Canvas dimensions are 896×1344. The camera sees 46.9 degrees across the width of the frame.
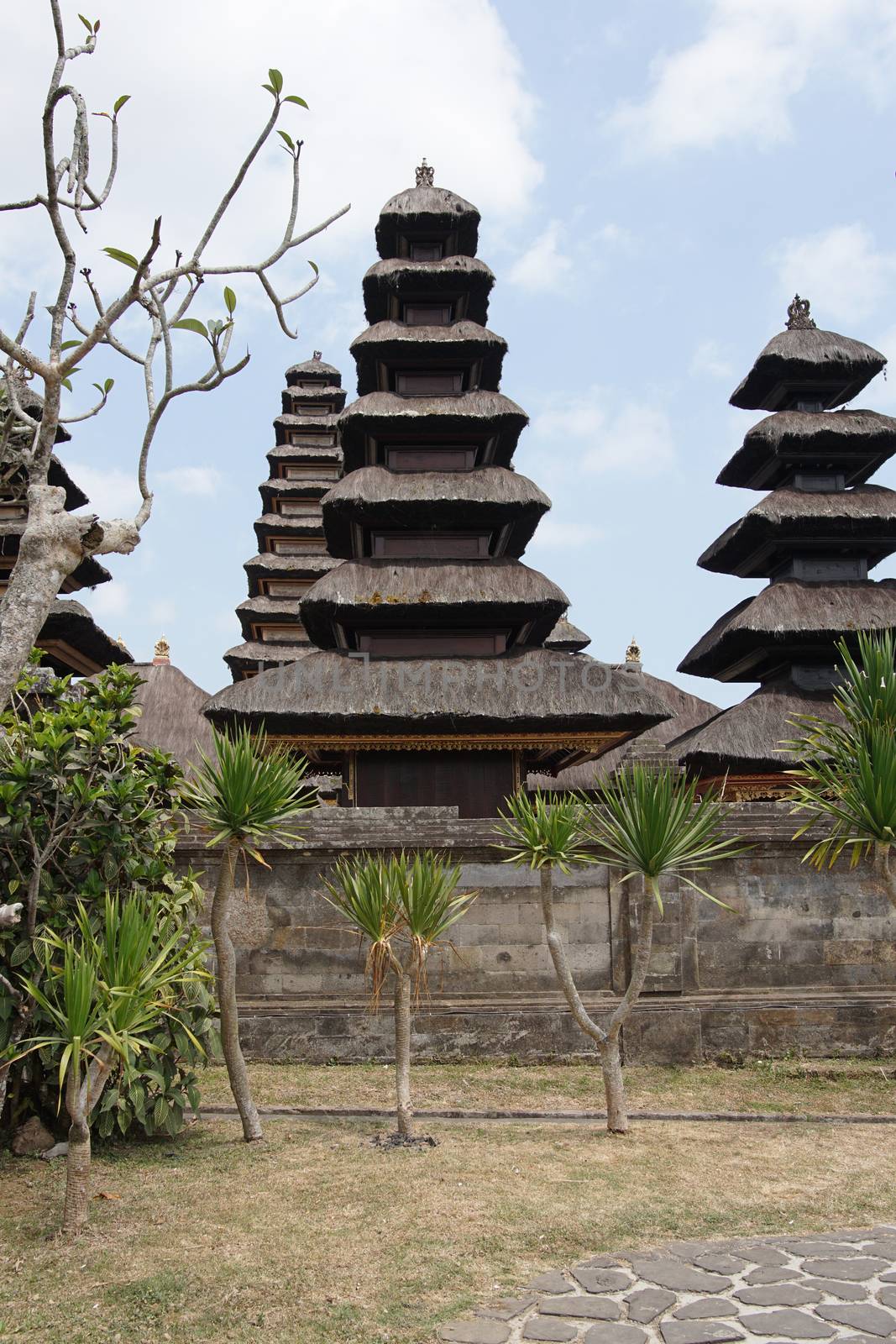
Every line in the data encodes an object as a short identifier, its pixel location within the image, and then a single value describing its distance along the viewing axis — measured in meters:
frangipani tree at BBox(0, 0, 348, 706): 6.71
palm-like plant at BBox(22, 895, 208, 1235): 5.93
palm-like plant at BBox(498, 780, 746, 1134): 8.41
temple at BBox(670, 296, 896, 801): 21.41
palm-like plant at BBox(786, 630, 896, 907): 8.87
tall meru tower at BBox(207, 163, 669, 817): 16.67
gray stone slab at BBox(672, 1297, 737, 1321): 4.92
